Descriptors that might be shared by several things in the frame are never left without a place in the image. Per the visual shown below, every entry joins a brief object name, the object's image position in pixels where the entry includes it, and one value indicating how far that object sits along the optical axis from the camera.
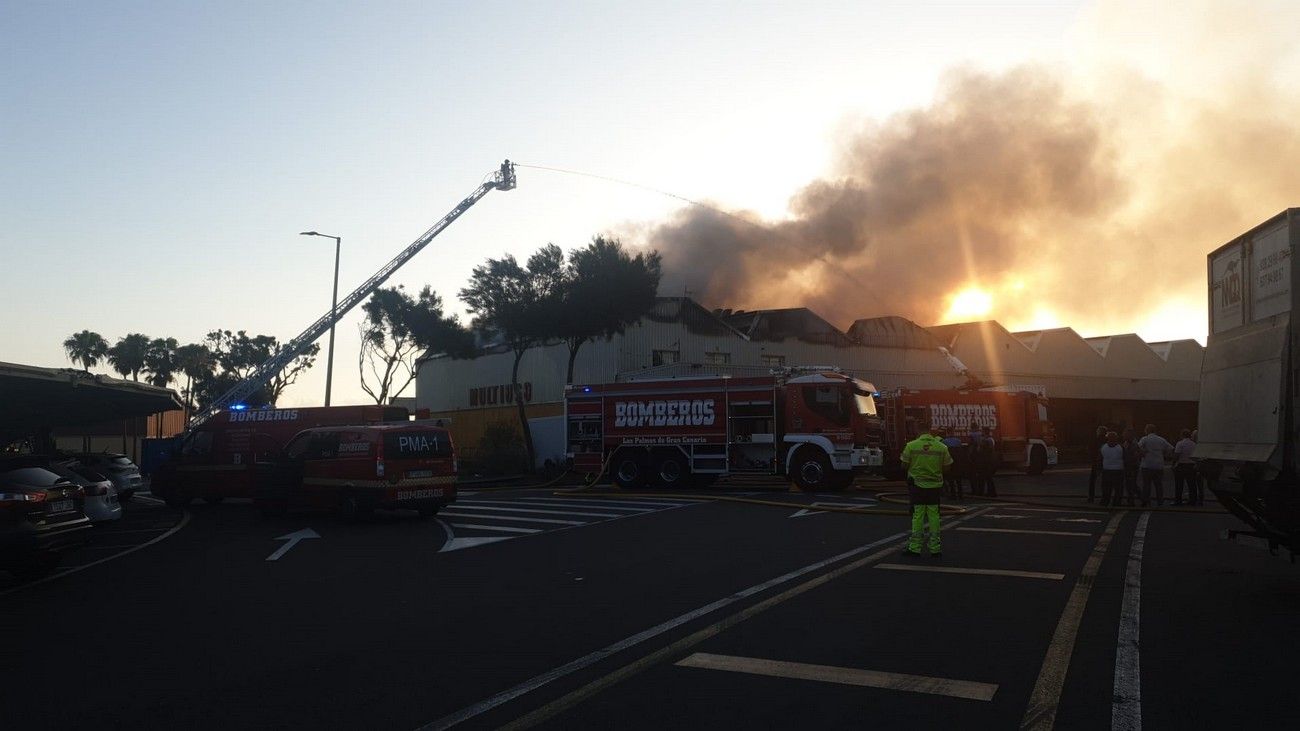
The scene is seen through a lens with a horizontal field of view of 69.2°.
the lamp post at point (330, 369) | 34.91
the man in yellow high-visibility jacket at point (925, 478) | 11.05
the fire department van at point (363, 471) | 16.19
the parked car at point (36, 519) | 9.97
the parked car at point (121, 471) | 20.53
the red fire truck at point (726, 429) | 22.75
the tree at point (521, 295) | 35.59
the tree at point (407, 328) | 43.78
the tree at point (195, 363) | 73.81
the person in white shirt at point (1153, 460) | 18.27
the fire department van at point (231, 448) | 21.28
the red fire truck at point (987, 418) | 29.58
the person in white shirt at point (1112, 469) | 18.14
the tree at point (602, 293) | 35.72
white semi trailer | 7.72
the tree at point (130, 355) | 75.00
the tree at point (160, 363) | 75.25
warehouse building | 42.09
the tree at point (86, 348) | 75.12
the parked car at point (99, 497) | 15.41
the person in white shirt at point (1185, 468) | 18.72
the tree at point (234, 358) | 72.38
